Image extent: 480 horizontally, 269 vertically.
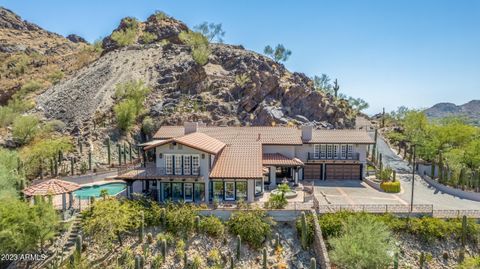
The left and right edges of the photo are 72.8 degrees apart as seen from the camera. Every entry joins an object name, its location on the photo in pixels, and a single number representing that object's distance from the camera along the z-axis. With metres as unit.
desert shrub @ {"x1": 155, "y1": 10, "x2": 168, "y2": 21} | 88.81
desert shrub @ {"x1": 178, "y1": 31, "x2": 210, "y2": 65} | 63.25
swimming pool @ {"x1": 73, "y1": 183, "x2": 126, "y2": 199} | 31.83
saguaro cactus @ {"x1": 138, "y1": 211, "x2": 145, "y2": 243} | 23.34
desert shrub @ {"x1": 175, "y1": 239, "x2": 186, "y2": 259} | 22.48
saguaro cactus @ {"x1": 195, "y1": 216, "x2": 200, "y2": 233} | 23.90
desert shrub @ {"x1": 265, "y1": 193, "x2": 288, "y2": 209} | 25.67
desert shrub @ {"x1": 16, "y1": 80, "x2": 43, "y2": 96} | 65.06
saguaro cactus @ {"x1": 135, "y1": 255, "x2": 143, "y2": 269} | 20.78
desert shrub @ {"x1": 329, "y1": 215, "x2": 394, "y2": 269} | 20.45
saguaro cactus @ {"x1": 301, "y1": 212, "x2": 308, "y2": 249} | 23.72
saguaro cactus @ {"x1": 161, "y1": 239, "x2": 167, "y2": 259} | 22.22
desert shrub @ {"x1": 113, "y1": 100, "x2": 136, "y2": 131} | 46.34
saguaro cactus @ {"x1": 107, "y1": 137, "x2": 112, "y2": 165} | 40.47
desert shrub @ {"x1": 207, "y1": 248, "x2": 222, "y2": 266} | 22.52
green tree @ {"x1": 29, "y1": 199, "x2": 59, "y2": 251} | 21.30
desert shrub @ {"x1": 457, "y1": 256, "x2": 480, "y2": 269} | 20.02
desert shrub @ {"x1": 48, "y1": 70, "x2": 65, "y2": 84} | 70.56
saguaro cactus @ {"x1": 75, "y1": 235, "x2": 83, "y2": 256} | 21.77
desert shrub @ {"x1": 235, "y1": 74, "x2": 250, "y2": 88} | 61.19
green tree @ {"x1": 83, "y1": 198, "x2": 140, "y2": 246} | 22.70
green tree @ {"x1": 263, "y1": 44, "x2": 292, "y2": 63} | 82.69
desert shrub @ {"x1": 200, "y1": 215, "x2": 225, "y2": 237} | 23.81
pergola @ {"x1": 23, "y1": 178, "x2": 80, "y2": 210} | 23.86
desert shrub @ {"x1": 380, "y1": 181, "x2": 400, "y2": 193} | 33.25
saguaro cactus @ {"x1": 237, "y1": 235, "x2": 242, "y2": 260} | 22.50
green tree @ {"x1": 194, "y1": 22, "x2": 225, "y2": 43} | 80.73
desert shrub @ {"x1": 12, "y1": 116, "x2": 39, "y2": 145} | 41.00
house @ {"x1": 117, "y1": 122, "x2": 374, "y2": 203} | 27.41
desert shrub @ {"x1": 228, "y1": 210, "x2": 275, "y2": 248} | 23.45
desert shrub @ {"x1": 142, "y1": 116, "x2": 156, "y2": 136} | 48.84
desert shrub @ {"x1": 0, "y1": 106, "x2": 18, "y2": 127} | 47.59
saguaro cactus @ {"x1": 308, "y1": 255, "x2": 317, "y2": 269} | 20.48
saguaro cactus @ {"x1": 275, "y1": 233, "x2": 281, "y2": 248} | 23.63
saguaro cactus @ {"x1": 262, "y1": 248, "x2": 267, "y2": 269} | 21.97
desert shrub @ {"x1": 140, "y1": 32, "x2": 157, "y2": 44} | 79.38
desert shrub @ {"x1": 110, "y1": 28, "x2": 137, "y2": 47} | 77.38
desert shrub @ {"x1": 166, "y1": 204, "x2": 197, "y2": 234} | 23.84
